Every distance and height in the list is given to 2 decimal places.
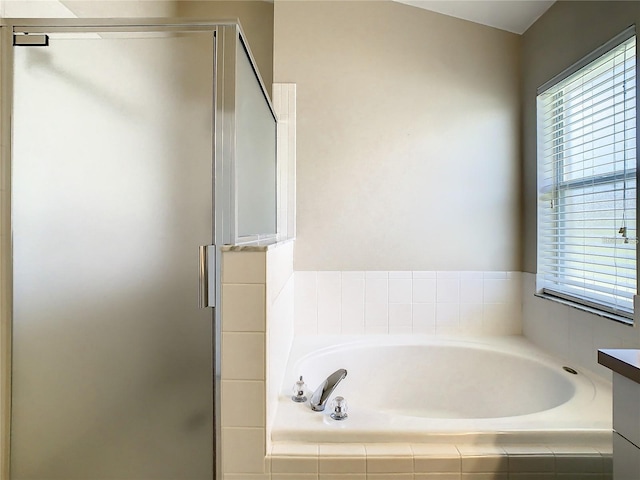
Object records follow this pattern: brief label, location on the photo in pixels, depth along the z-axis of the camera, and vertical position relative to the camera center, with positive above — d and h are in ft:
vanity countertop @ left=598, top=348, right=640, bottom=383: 2.45 -0.82
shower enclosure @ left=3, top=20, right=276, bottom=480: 3.82 +0.02
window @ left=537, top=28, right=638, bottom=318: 4.94 +0.90
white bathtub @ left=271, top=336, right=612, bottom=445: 4.26 -2.15
